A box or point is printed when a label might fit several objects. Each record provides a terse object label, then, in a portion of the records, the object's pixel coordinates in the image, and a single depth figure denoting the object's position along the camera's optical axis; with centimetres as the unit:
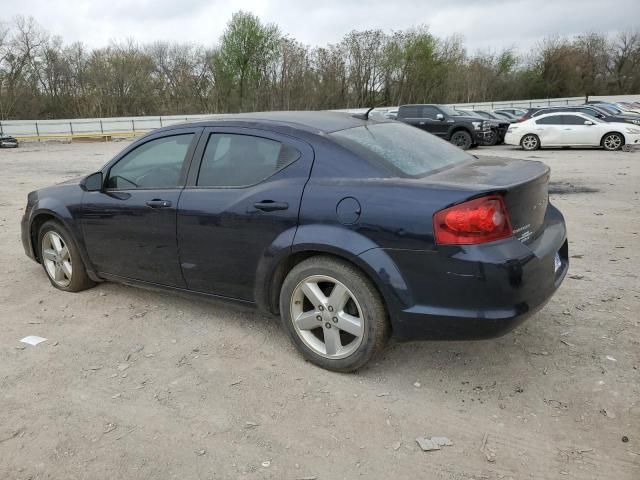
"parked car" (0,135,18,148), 3055
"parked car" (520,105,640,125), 1825
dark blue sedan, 273
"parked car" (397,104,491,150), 1891
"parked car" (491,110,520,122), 2653
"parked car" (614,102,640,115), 2668
